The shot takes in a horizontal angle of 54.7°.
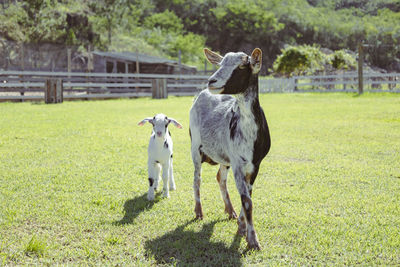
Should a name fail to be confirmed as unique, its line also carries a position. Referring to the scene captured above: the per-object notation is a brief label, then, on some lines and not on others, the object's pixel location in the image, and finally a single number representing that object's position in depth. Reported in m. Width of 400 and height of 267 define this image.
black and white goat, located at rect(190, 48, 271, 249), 3.40
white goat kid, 5.01
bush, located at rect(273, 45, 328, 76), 42.03
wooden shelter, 34.95
